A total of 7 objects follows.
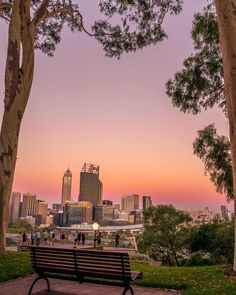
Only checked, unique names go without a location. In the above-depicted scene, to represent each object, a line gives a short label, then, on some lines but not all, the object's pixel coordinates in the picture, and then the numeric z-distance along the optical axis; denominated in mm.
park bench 3573
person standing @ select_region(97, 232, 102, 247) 18464
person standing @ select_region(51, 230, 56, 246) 18767
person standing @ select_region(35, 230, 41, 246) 16297
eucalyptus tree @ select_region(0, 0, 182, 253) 7594
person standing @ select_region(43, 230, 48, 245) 19297
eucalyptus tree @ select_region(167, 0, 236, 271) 10785
